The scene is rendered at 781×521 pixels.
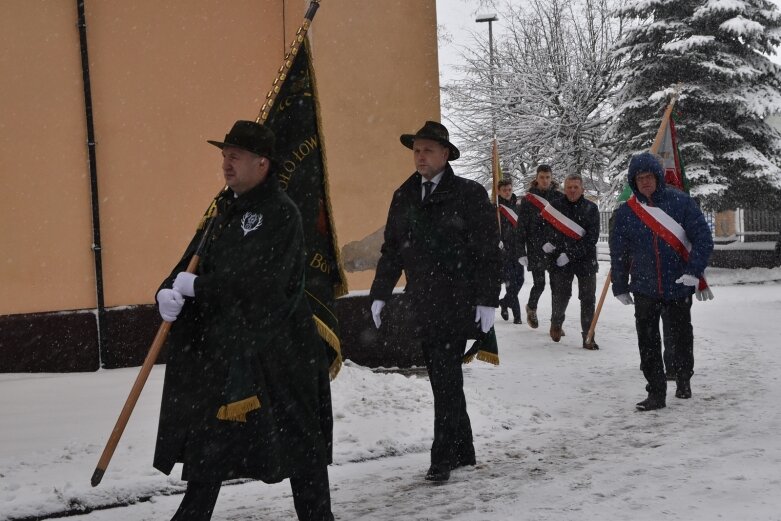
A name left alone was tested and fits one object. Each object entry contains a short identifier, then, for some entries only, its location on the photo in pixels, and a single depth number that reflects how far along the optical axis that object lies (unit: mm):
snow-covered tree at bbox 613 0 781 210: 21969
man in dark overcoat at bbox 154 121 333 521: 3625
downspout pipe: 8234
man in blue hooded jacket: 7074
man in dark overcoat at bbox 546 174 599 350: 10664
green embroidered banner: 4957
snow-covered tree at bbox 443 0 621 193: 34500
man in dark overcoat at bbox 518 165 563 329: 11203
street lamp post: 30452
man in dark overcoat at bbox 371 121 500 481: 5309
